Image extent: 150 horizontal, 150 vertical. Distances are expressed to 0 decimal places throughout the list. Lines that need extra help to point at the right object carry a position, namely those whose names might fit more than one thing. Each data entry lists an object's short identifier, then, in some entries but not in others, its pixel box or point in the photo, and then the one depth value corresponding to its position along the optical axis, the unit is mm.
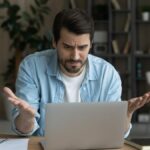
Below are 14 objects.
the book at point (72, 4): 6372
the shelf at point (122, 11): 6208
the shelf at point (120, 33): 6276
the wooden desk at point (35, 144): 1918
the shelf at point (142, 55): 6175
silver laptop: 1754
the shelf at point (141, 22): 6183
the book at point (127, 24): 6211
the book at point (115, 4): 6230
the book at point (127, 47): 6221
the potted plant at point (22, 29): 5862
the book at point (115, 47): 6281
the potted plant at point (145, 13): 6166
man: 2361
